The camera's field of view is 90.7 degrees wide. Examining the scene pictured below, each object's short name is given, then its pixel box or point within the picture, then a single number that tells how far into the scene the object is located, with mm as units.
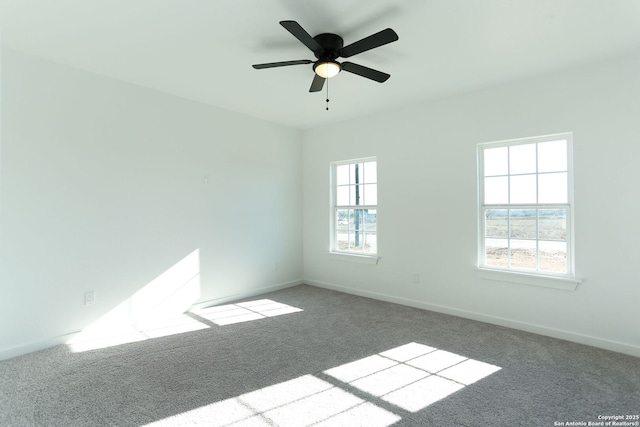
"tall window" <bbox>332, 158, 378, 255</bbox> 4680
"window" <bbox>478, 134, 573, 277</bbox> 3178
